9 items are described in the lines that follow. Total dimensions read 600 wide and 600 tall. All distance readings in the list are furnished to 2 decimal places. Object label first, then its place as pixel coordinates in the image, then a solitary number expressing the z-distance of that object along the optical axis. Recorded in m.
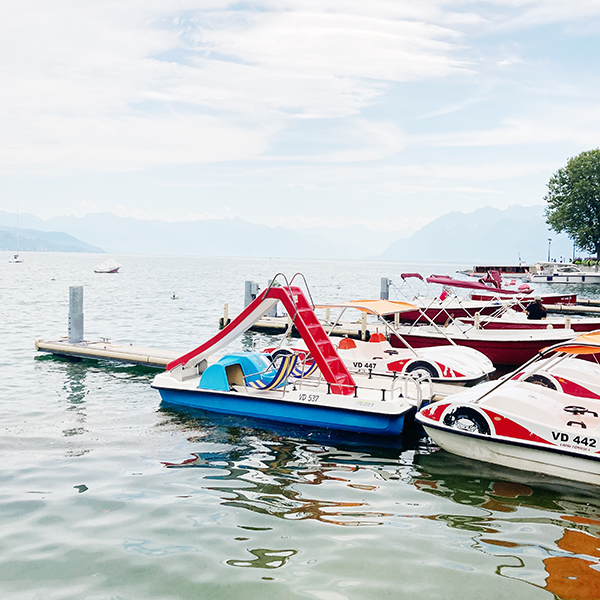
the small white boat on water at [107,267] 95.44
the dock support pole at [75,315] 18.03
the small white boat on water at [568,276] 71.19
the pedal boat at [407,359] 13.77
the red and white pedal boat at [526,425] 8.51
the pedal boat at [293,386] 10.72
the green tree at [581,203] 73.56
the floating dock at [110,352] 16.55
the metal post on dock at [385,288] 30.47
